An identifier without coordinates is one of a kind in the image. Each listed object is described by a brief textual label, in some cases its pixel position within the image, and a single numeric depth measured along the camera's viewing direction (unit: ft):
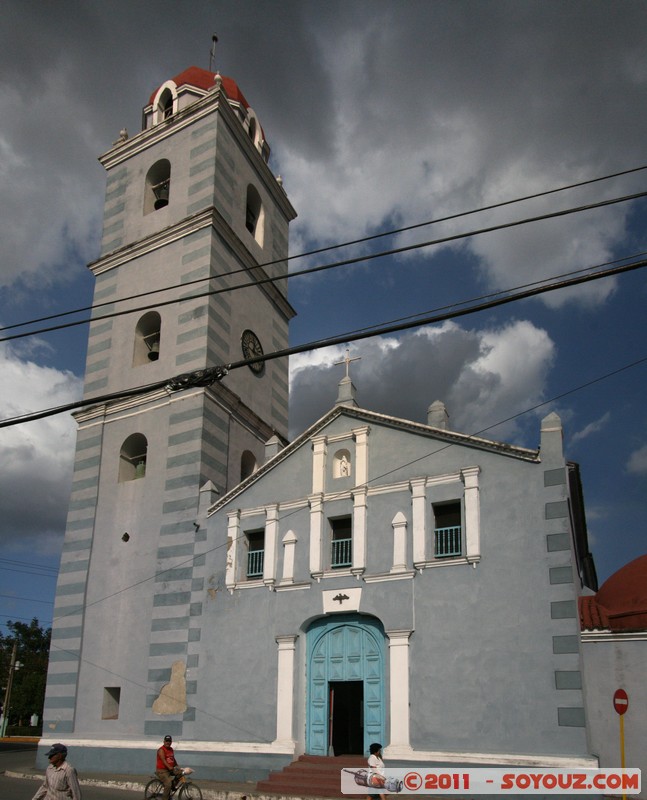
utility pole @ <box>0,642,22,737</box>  169.33
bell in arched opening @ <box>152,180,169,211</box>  103.91
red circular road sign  57.98
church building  62.08
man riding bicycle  55.16
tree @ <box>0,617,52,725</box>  214.28
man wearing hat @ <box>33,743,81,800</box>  32.42
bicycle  55.67
